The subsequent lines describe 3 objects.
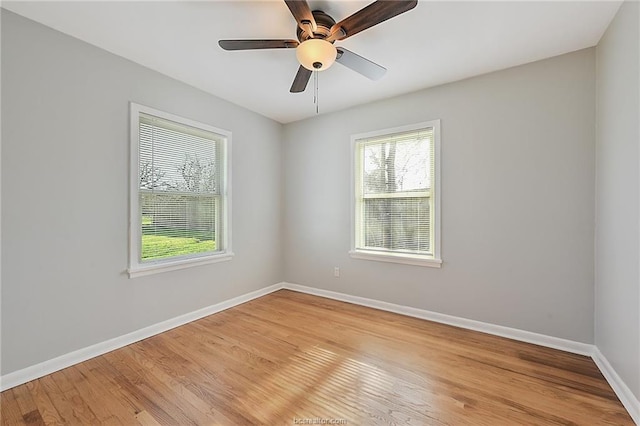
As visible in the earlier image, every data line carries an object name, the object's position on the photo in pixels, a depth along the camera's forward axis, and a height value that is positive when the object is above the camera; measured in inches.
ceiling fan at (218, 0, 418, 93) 60.7 +46.3
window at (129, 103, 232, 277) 102.8 +8.3
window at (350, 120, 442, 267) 120.8 +8.4
